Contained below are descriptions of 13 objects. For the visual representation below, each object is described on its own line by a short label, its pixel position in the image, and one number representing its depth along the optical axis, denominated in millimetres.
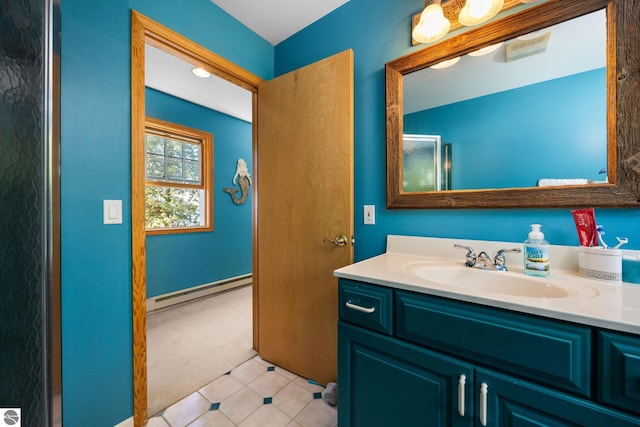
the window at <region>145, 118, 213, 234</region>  2830
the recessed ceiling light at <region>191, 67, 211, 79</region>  2260
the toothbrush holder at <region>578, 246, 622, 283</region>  816
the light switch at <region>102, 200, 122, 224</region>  1171
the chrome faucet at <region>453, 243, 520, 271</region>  1049
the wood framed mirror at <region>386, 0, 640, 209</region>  877
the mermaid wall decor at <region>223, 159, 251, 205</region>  3521
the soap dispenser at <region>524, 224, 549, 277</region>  912
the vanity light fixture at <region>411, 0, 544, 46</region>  1067
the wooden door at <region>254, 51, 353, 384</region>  1444
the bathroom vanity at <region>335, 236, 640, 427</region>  574
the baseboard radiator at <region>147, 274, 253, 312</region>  2709
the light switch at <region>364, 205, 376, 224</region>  1498
